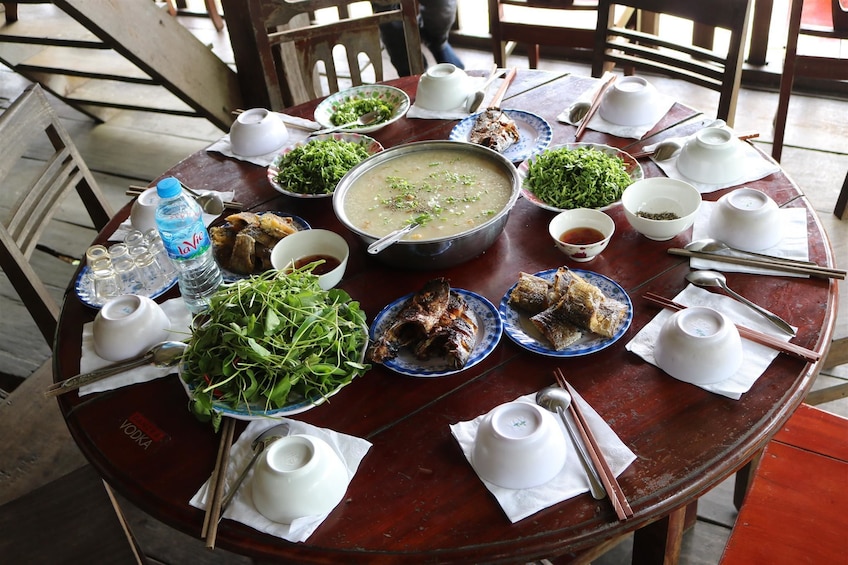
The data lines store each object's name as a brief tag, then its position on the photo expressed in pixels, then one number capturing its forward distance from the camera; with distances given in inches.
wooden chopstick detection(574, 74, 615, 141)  87.1
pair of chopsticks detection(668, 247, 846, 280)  62.2
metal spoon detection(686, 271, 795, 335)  60.2
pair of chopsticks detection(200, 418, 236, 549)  48.3
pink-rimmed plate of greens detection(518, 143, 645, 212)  75.0
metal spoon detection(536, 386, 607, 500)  51.2
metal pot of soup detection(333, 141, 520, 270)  67.1
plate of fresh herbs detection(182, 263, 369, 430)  55.1
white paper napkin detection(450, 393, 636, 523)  47.6
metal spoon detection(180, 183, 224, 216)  81.7
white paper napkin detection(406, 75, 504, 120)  95.2
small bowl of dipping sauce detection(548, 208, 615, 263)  67.9
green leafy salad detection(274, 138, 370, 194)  80.9
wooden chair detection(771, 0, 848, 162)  119.3
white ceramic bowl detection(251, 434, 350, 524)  47.4
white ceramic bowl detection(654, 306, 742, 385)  53.6
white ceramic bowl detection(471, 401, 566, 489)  47.6
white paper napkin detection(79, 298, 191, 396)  60.8
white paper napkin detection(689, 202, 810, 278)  65.5
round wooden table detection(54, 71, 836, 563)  47.1
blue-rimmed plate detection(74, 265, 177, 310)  70.2
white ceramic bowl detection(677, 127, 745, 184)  75.1
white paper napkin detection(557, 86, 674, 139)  85.9
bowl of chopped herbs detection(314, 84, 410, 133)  96.0
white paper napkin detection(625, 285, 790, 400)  54.2
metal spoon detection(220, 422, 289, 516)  50.8
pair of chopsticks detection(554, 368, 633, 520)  46.8
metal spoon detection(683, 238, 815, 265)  66.7
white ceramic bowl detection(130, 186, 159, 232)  78.7
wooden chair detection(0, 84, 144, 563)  67.3
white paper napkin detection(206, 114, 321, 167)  91.2
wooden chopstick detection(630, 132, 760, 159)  81.5
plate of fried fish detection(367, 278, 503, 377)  57.8
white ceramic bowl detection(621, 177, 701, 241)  69.9
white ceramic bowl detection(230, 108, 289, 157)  90.1
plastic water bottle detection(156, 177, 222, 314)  64.2
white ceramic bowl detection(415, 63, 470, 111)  94.2
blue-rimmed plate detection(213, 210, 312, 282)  72.2
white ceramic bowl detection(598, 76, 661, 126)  85.6
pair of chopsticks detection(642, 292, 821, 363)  55.4
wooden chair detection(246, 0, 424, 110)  110.2
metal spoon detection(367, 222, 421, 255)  65.0
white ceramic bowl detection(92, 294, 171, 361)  61.9
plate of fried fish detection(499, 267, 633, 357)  58.5
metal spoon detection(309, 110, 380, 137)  95.7
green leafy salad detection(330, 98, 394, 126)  96.1
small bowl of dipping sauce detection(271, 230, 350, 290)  70.0
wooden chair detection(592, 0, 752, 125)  97.8
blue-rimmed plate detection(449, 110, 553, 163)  85.0
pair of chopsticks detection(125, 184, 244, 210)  82.7
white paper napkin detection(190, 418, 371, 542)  48.0
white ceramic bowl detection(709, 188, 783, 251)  65.3
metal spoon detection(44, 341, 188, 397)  60.4
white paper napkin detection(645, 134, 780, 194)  76.3
